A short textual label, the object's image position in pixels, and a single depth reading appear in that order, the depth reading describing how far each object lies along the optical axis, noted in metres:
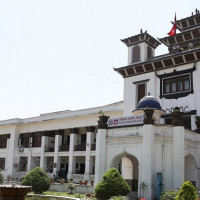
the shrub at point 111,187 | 20.28
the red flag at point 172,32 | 33.34
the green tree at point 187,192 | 16.45
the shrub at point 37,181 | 26.80
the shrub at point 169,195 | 19.42
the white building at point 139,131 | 22.83
